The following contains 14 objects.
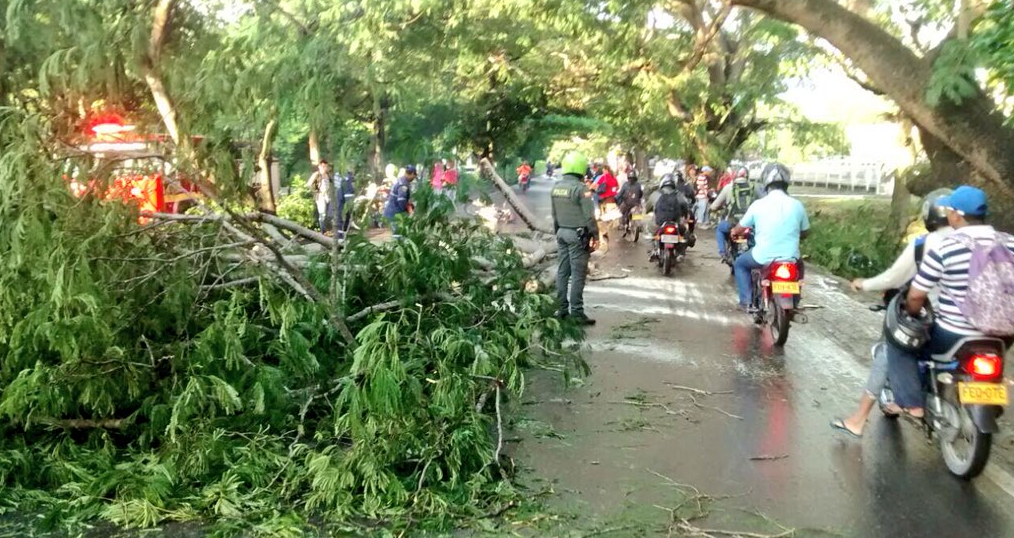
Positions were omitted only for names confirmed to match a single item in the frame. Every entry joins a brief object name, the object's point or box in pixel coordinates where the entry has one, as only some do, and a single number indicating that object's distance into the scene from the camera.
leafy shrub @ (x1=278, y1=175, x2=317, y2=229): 17.08
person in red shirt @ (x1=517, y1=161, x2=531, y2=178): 23.25
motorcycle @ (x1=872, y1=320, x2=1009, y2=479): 4.95
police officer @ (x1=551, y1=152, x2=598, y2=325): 9.42
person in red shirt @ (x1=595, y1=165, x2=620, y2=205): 21.59
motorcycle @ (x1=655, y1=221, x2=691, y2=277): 14.20
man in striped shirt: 5.07
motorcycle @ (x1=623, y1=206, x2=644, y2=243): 20.29
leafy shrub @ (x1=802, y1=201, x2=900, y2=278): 16.81
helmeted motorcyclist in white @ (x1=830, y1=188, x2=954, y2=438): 5.86
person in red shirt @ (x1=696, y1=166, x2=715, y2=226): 23.69
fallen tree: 4.77
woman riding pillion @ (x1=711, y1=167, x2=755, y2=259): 13.37
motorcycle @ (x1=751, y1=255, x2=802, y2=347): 8.68
